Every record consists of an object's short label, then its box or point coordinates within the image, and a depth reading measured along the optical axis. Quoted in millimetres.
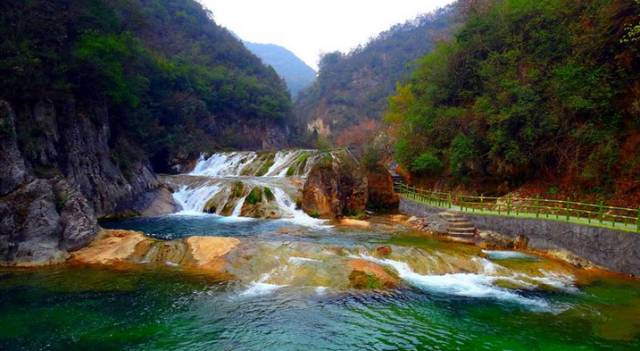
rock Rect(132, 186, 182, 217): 28773
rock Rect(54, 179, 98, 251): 16391
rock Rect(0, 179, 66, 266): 15000
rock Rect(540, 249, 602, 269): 15623
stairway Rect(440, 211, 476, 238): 21141
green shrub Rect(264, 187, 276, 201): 29400
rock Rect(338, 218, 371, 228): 24312
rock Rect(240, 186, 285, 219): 27703
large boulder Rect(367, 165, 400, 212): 31500
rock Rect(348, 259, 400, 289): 13133
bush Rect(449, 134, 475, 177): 27309
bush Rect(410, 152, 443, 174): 31359
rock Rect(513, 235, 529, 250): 18991
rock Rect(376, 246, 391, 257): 16109
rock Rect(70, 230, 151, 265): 15541
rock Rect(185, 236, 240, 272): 15039
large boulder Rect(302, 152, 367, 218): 27641
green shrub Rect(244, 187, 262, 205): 28956
